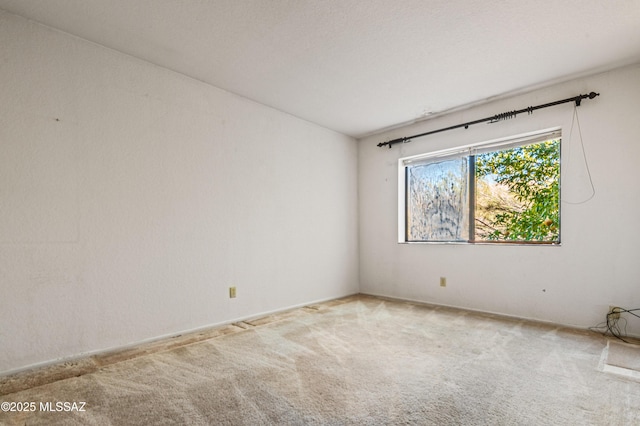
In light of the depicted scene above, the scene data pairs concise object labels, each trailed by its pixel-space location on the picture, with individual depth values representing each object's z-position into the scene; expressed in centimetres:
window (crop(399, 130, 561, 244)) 341
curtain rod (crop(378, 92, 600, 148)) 294
